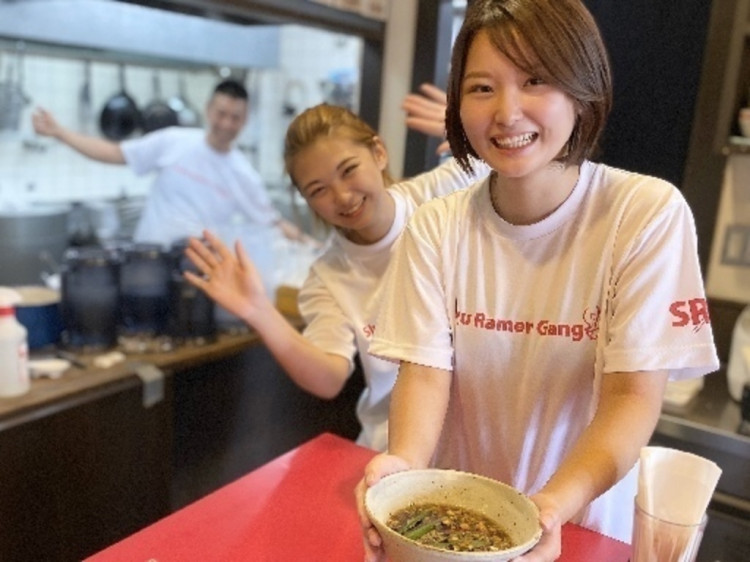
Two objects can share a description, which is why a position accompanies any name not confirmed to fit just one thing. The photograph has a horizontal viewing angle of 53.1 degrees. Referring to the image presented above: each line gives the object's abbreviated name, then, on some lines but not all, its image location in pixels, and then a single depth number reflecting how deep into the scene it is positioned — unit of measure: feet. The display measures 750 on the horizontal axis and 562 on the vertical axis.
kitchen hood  7.39
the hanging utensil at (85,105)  10.98
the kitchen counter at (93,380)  4.66
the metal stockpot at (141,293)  5.98
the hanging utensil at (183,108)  11.70
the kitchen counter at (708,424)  5.62
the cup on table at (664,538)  2.69
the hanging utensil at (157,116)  11.35
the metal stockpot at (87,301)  5.64
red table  3.05
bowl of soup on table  2.31
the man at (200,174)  9.02
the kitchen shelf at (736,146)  6.16
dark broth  2.47
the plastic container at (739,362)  6.13
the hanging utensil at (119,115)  11.08
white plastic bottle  4.69
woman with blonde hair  4.72
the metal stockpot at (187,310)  6.05
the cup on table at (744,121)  6.30
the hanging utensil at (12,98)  9.73
